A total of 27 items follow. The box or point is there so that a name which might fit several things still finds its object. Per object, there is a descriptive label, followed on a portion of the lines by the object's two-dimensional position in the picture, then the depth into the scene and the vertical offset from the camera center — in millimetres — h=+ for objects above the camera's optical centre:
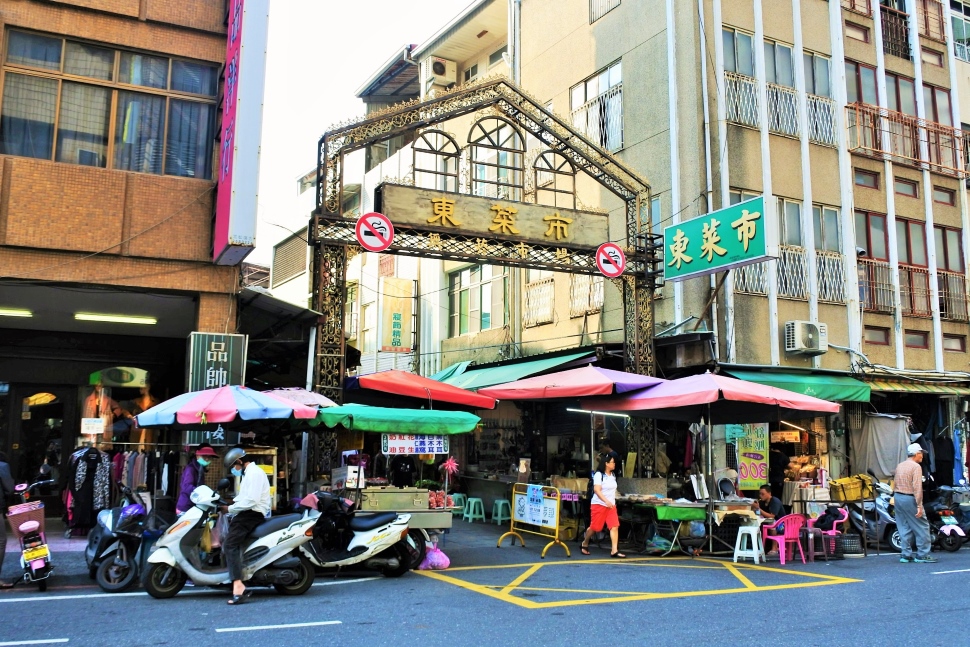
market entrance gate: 14805 +4491
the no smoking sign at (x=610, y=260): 16891 +3955
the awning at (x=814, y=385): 17312 +1574
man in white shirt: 9047 -621
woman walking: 13195 -681
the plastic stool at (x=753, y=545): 12758 -1268
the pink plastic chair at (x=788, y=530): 12742 -1030
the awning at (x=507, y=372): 18891 +2028
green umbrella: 11766 +530
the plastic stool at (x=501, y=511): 17859 -1107
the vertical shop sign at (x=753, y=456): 17638 +105
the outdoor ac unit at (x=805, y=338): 18234 +2648
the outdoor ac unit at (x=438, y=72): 29094 +13152
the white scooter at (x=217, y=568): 9188 -1089
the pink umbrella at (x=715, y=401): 13328 +952
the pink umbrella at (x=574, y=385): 14586 +1304
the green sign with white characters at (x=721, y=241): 15242 +4122
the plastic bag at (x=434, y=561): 11781 -1422
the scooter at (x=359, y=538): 10562 -1012
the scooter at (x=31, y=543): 9562 -1001
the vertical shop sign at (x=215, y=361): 13172 +1476
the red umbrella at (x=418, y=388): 14750 +1216
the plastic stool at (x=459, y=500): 18625 -919
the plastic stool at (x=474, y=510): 18625 -1125
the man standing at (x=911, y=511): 12859 -731
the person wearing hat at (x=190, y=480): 11297 -331
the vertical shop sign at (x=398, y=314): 28906 +4886
